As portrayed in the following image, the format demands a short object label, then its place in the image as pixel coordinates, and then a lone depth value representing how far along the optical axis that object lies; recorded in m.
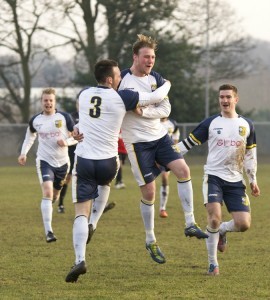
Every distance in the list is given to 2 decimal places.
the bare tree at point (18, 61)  84.62
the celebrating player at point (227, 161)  18.45
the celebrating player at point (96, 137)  16.78
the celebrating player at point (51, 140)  25.30
